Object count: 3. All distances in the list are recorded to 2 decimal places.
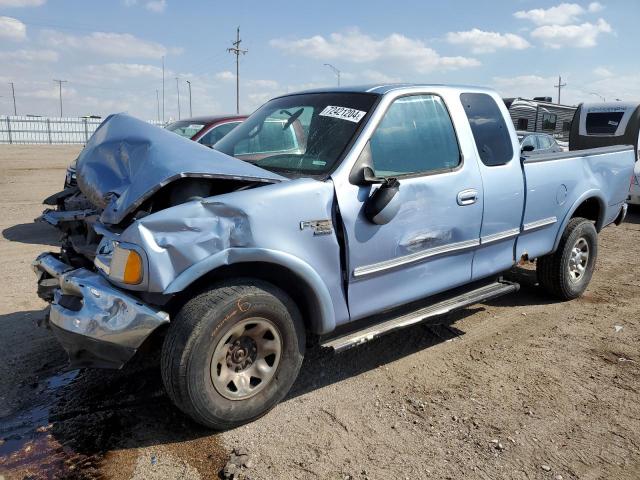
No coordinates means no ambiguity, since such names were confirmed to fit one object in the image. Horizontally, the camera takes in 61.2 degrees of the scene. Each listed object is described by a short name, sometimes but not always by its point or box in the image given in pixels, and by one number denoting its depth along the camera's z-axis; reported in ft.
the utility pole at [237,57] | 180.04
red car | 28.86
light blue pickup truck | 9.37
